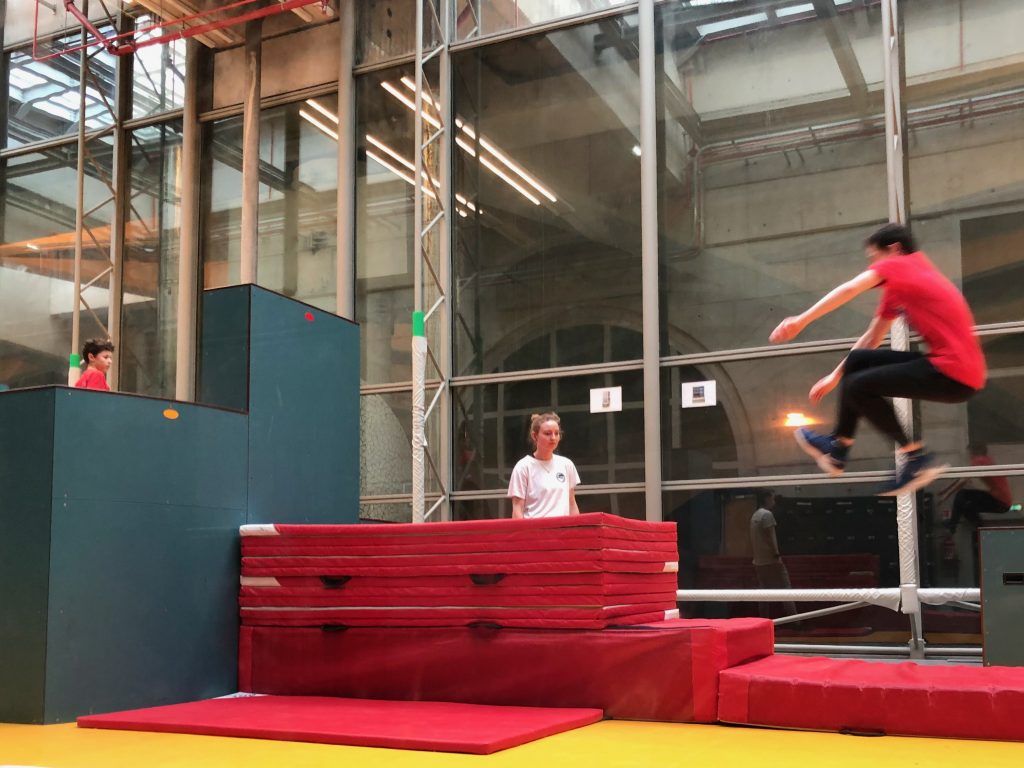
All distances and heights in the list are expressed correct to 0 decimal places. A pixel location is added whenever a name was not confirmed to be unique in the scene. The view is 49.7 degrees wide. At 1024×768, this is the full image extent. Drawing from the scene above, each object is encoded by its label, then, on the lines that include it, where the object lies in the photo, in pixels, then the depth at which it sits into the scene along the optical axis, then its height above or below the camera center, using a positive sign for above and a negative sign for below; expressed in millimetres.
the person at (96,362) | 7534 +985
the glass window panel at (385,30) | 12047 +5178
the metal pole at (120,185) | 13180 +3869
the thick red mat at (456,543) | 5648 -215
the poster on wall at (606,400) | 10586 +977
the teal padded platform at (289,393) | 6668 +697
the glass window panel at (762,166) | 10078 +3128
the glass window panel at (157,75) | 13367 +5226
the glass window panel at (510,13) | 11227 +5072
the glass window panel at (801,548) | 9438 -410
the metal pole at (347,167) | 11867 +3657
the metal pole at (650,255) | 10180 +2330
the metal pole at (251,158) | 12344 +3897
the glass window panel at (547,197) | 10852 +3097
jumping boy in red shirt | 4930 +643
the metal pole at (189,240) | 12516 +3064
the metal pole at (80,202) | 13273 +3710
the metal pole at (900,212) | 9086 +2475
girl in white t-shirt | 6703 +127
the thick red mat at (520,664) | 5328 -837
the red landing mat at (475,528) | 5633 -132
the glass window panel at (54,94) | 13805 +5236
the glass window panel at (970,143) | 9461 +3113
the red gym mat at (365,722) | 4629 -1007
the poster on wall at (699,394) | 10234 +995
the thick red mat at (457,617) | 5617 -613
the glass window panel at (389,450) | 11516 +559
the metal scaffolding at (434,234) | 11203 +2795
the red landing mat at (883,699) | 4695 -878
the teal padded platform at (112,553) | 5535 -253
